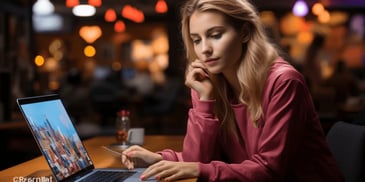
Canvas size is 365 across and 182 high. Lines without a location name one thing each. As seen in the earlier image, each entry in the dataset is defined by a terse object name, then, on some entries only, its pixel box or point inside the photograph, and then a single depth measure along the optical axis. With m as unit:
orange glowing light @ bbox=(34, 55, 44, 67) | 11.77
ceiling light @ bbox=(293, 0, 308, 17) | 10.95
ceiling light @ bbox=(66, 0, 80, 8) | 9.39
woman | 2.08
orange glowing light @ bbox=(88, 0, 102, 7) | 9.27
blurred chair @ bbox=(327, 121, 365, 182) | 2.26
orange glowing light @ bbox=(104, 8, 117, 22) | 13.42
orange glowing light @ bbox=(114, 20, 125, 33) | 17.91
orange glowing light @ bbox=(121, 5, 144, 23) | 13.05
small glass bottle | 3.17
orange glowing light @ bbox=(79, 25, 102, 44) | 15.12
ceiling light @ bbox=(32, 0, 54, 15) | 9.90
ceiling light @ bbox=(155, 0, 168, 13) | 11.71
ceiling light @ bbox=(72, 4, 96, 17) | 8.93
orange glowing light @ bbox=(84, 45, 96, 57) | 19.80
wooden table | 2.20
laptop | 1.91
